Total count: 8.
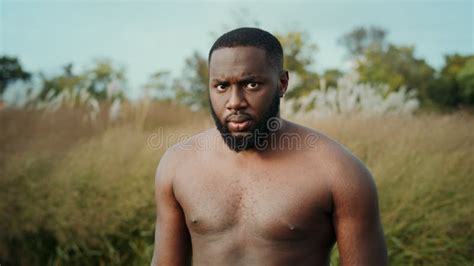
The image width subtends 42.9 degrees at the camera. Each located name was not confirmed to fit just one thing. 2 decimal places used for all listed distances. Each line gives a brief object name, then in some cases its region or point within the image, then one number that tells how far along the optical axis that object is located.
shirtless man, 1.96
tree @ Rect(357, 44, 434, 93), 15.02
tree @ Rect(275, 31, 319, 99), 14.65
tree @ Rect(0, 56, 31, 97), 18.77
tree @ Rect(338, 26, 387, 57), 27.09
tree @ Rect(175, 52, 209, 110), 15.17
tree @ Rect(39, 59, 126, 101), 16.52
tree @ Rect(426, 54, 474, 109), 14.41
